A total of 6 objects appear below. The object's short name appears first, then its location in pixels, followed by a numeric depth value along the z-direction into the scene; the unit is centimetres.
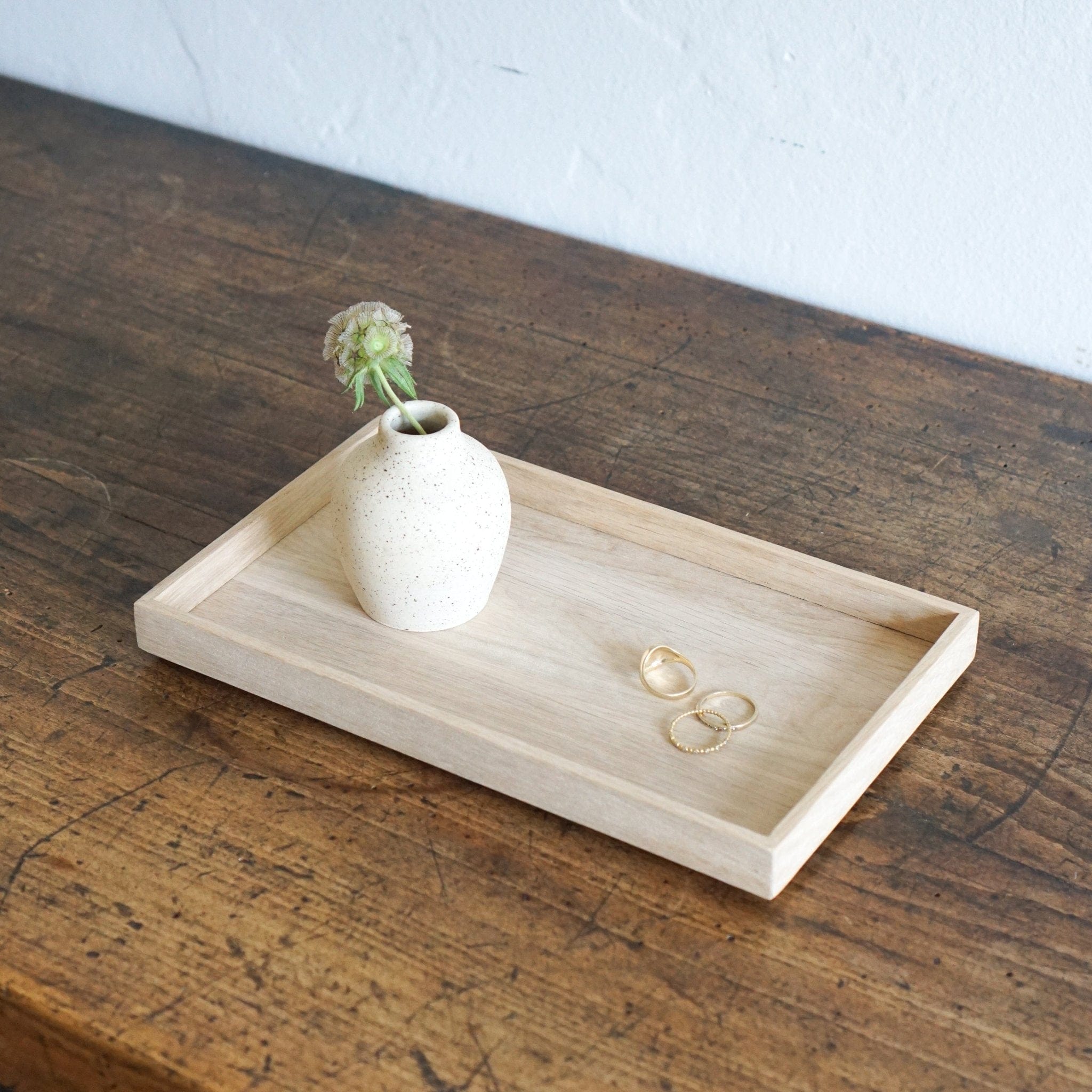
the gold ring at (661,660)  82
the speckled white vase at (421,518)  79
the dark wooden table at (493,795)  65
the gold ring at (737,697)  78
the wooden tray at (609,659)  73
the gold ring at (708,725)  77
